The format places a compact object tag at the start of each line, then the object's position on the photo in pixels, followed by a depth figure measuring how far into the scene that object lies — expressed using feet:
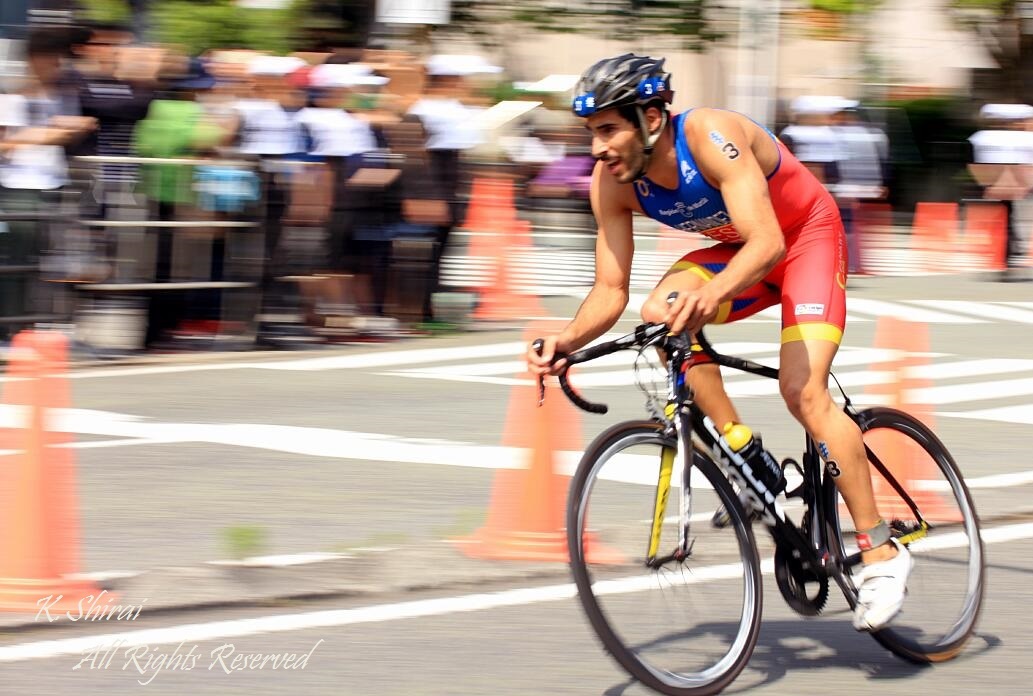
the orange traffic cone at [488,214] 51.34
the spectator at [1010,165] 63.77
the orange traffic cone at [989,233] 65.10
